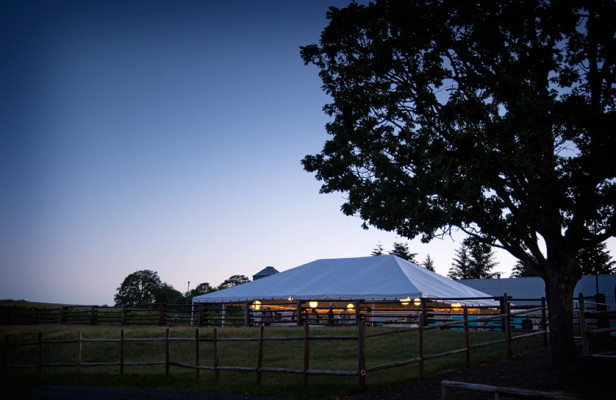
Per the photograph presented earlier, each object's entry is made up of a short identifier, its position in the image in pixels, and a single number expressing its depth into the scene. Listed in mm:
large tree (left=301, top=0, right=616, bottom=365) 10688
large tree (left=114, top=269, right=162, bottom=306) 108500
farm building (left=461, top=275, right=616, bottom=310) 41188
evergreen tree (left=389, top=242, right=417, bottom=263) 73875
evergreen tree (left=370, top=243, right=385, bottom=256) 78675
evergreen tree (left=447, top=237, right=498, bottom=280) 86375
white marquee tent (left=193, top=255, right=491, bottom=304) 25359
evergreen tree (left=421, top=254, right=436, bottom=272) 90688
